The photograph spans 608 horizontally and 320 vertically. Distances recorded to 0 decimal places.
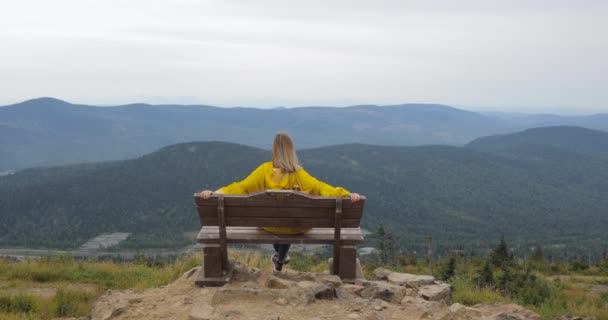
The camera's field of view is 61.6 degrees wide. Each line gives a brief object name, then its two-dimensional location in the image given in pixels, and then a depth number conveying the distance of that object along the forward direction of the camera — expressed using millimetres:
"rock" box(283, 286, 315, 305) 5254
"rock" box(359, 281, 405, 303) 5777
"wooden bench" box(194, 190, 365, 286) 5781
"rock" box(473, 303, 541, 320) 5688
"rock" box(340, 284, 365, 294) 5848
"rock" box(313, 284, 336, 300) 5422
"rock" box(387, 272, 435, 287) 7137
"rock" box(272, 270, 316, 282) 6133
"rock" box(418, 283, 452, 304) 6457
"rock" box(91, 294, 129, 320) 5351
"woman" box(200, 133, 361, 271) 6320
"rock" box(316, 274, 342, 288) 5947
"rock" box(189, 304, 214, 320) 4887
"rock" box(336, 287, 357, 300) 5521
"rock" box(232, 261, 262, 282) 6289
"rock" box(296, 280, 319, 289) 5510
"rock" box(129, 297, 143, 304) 5649
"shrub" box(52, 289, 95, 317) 6418
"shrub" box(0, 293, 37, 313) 6344
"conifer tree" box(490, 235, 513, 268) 18341
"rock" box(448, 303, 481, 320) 5398
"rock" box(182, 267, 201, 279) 6625
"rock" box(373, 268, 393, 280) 7648
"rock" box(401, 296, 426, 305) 5738
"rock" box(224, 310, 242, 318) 4950
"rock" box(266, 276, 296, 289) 5753
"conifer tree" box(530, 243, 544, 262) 26034
